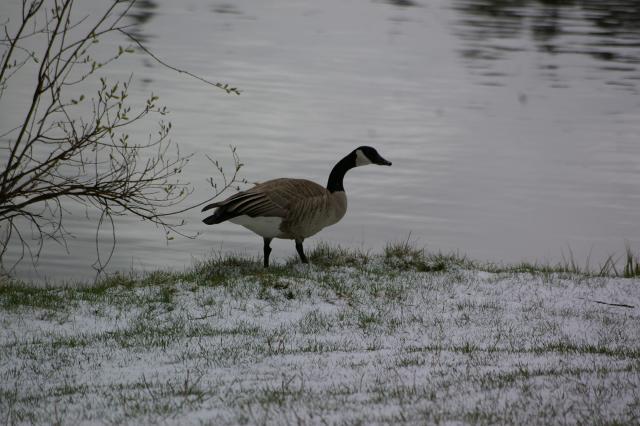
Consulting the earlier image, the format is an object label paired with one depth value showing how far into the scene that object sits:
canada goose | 22.34
